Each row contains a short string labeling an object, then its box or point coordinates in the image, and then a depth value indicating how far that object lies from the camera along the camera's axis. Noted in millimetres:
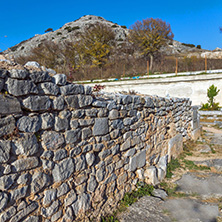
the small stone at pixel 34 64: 2143
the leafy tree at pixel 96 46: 24541
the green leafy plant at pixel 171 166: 4347
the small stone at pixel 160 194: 3425
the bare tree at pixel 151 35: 21359
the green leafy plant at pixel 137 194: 3143
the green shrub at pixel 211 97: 14238
